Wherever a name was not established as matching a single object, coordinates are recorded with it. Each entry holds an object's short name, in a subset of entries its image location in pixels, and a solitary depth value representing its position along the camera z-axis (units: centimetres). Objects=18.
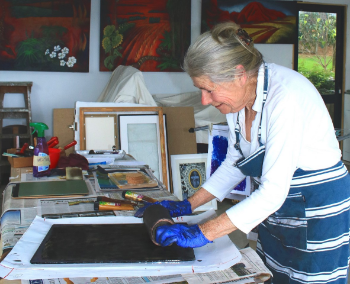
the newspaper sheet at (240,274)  105
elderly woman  121
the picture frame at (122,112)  376
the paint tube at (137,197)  156
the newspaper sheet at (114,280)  102
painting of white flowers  502
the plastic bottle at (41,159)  192
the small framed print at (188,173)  396
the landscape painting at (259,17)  589
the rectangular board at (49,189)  162
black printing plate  104
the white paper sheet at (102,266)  98
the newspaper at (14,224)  120
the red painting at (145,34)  543
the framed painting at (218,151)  302
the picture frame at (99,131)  379
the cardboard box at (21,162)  215
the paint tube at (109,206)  146
